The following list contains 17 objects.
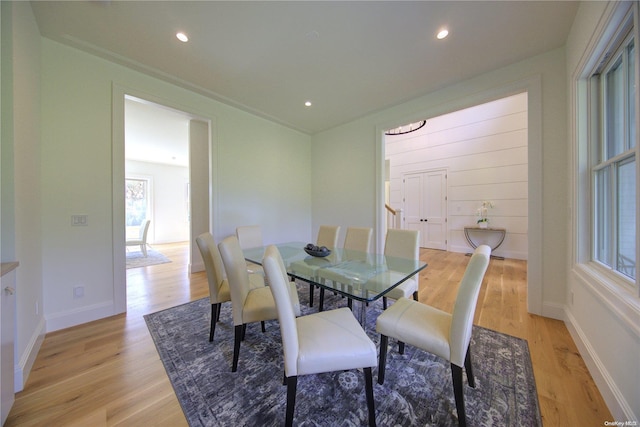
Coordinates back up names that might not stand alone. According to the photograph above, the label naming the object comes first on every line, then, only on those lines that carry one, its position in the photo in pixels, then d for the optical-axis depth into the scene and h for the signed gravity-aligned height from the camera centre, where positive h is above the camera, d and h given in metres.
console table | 5.02 -0.51
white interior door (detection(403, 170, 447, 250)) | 5.94 +0.22
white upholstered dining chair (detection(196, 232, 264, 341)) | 1.89 -0.53
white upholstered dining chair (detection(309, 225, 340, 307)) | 2.96 -0.32
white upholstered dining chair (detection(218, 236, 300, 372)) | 1.58 -0.66
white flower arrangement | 5.23 +0.05
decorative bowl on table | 2.32 -0.40
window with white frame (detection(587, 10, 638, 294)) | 1.39 +0.40
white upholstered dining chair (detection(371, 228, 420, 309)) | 2.16 -0.36
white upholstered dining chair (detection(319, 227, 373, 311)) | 2.74 -0.34
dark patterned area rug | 1.23 -1.12
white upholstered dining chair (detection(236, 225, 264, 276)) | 2.91 -0.34
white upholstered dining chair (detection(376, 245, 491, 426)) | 1.16 -0.68
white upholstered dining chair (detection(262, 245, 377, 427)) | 1.09 -0.69
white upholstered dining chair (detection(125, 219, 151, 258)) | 5.30 -0.59
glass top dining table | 1.59 -0.50
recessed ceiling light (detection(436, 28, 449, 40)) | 2.01 +1.66
